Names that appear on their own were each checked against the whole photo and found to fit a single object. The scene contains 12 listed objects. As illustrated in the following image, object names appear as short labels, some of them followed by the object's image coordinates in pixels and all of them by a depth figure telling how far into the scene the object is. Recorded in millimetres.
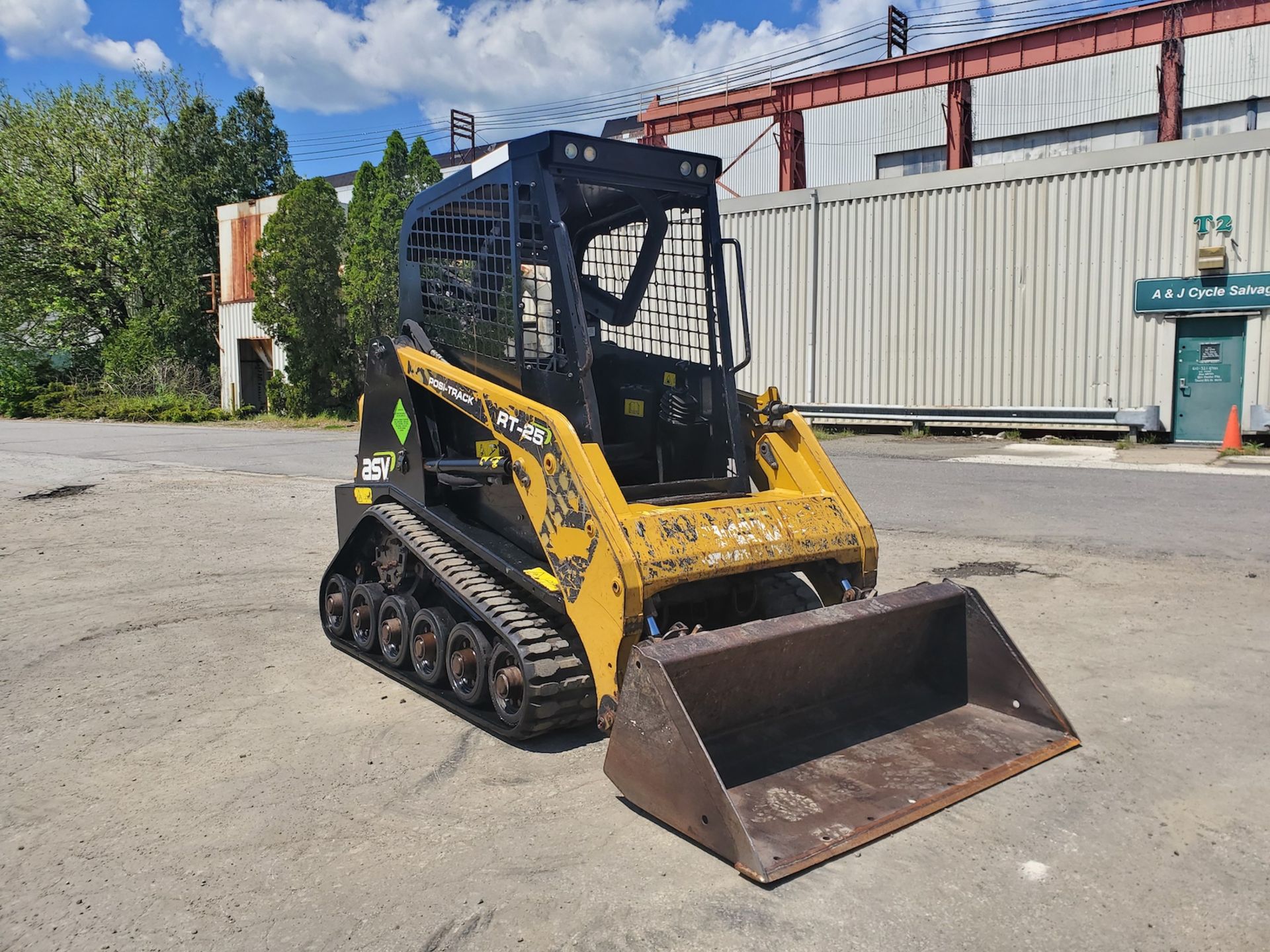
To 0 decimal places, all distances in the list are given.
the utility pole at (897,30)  31859
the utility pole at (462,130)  44031
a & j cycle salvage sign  15484
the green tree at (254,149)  38406
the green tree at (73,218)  35812
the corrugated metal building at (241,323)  33844
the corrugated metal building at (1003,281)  15992
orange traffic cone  14906
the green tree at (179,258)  35531
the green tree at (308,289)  28469
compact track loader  3807
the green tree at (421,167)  26516
